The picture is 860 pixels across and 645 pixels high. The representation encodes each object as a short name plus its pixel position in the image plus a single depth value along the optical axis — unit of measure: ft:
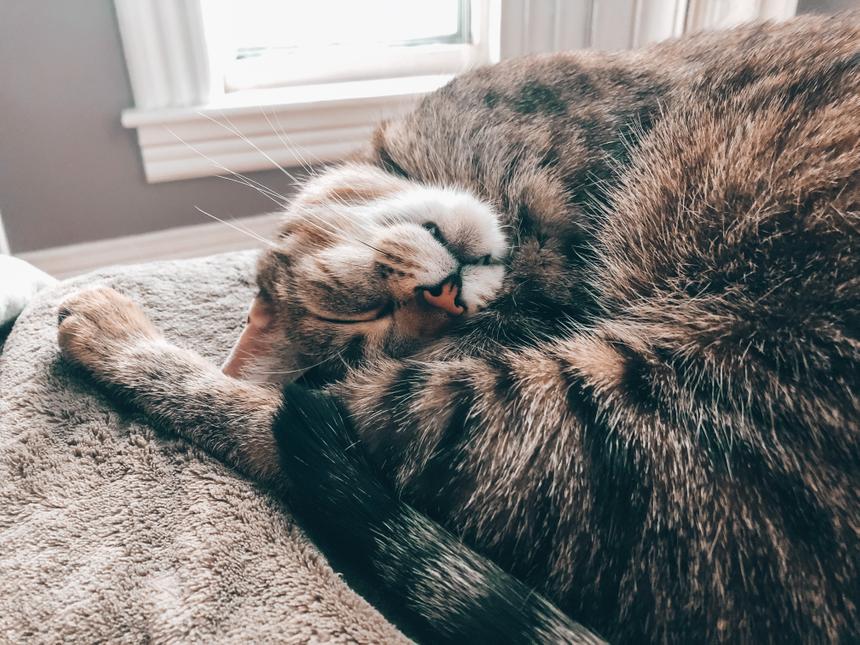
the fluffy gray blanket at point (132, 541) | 0.71
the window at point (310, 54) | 1.66
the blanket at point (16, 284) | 1.17
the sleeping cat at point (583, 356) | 0.70
